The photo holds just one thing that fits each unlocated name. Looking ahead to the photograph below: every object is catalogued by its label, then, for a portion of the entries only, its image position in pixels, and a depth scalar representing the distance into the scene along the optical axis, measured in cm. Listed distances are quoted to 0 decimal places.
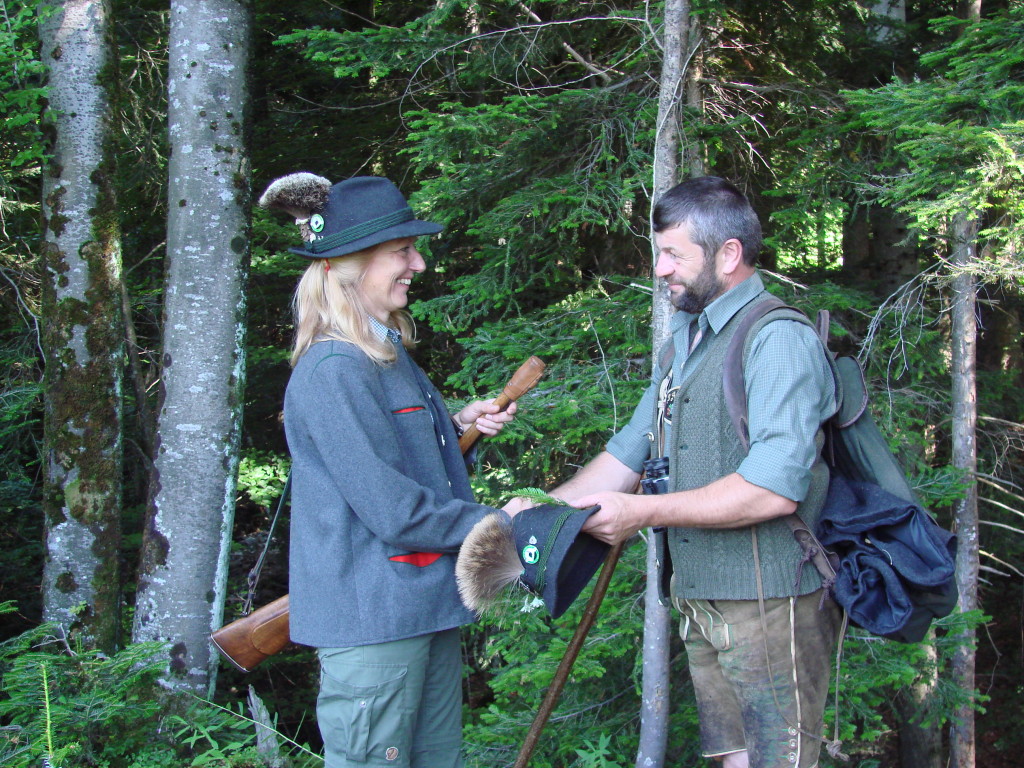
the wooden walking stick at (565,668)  291
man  243
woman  243
